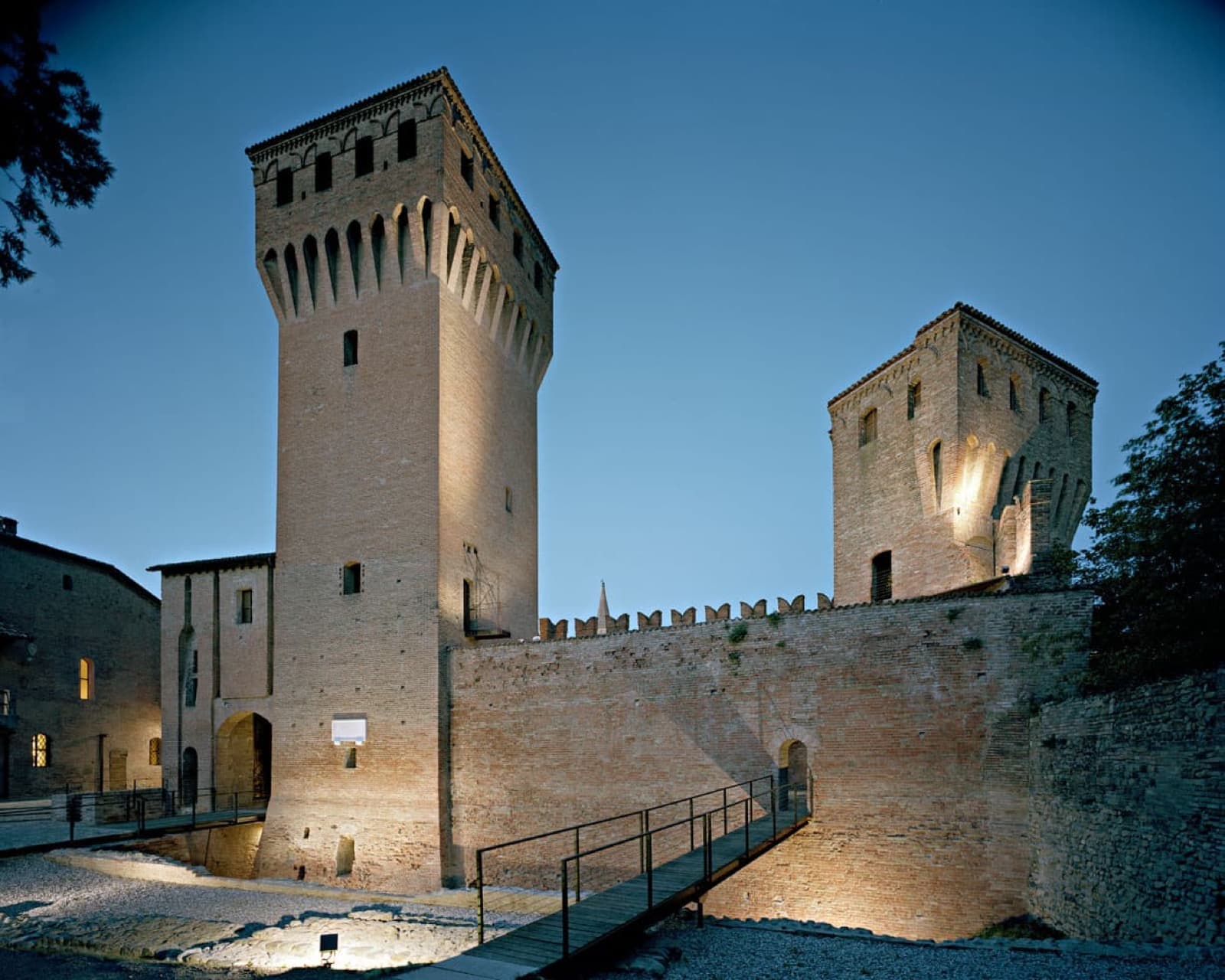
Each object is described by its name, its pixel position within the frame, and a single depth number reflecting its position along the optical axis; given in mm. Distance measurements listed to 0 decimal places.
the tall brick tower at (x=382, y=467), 17328
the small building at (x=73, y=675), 24406
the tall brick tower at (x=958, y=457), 19203
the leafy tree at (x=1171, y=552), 10375
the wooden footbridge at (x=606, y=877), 7773
